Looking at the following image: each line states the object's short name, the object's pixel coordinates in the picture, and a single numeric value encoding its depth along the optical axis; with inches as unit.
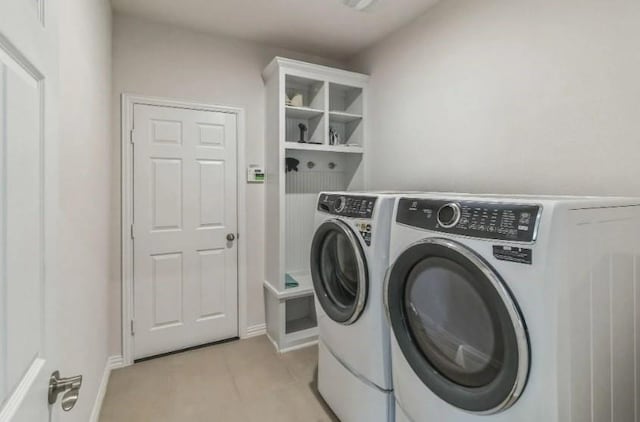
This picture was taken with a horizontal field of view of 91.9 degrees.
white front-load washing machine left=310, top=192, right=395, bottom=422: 57.4
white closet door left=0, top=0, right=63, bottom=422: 19.3
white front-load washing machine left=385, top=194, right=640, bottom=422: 33.7
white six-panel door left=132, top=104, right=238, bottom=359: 95.5
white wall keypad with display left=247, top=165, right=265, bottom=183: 109.5
